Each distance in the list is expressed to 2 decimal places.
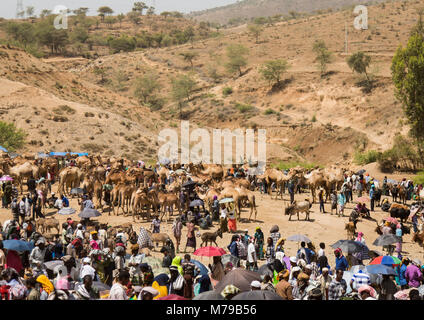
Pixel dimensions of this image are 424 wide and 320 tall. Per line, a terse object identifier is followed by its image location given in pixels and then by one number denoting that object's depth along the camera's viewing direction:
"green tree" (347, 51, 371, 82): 64.56
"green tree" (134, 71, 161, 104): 81.06
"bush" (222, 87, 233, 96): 75.31
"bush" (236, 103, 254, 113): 65.56
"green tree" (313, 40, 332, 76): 70.94
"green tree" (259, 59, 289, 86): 71.69
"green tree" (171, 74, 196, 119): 73.50
